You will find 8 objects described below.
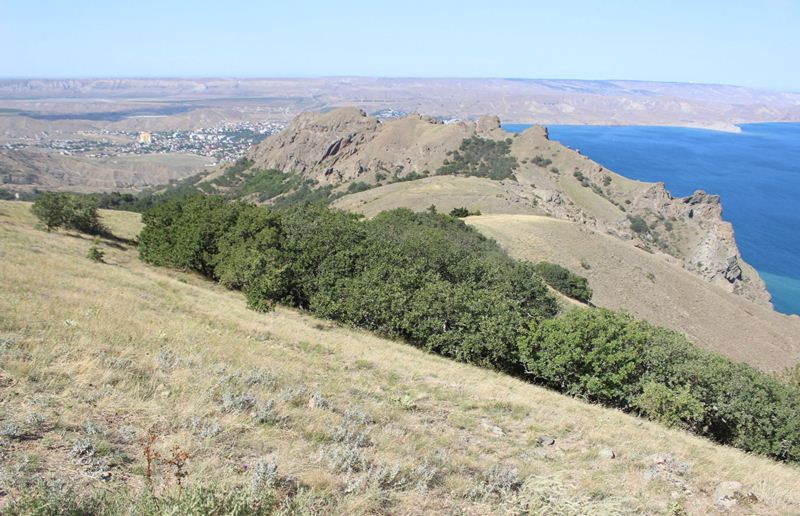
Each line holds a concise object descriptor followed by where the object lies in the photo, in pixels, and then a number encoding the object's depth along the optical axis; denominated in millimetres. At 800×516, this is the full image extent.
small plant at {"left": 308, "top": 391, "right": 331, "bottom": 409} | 9677
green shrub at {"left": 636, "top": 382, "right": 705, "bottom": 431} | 16672
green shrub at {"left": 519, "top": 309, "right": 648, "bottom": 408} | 18734
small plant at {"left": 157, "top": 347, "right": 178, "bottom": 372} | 10238
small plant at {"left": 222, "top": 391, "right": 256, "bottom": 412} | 8523
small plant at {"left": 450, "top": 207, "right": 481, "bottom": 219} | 63219
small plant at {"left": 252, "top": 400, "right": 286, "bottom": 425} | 8320
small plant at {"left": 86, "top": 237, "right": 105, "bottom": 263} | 28312
